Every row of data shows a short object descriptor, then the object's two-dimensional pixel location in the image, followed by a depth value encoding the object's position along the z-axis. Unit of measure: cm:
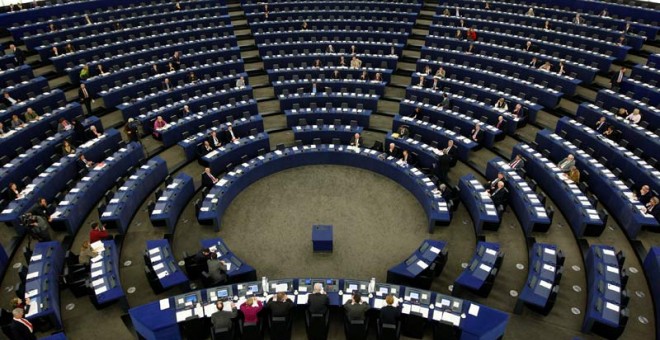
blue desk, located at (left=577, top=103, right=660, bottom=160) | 1727
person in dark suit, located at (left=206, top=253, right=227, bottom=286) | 1279
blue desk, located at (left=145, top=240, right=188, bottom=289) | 1270
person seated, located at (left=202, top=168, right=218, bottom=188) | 1727
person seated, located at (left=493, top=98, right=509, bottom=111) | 2120
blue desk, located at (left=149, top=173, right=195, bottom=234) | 1558
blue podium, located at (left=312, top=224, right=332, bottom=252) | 1508
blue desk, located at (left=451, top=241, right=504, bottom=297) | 1259
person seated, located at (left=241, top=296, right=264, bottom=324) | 1097
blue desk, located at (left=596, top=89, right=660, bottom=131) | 1861
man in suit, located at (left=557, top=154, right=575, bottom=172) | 1656
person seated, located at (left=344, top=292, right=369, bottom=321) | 1093
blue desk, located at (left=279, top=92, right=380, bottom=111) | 2312
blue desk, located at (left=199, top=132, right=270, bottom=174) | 1898
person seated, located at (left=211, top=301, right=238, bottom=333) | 1071
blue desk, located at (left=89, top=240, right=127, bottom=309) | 1199
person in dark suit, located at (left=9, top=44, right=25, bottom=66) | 2306
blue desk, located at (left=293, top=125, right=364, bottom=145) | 2081
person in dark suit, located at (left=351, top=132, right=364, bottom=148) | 1972
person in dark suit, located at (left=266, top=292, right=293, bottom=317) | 1094
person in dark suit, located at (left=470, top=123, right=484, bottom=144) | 1966
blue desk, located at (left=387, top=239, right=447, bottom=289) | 1320
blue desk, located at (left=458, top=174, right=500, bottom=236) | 1541
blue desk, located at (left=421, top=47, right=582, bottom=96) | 2225
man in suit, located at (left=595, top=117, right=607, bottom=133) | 1867
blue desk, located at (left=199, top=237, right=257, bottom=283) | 1324
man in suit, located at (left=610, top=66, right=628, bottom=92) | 2121
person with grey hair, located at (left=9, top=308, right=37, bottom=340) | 1054
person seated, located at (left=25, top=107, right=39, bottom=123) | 1917
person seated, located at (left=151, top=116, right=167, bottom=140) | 2044
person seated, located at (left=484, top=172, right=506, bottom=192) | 1593
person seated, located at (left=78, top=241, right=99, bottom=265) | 1284
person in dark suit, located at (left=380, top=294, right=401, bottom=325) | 1079
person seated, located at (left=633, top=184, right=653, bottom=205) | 1506
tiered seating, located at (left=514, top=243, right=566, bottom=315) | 1187
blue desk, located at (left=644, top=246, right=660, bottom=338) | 1194
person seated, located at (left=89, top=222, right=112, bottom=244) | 1361
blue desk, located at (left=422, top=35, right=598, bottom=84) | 2281
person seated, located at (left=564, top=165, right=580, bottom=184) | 1622
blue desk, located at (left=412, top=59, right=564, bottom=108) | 2177
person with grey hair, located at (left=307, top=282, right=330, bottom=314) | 1112
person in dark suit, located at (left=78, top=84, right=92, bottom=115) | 2138
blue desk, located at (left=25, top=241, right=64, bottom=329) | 1135
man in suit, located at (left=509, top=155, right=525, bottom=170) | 1734
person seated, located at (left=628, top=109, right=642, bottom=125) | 1848
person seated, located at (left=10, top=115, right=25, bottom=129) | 1876
